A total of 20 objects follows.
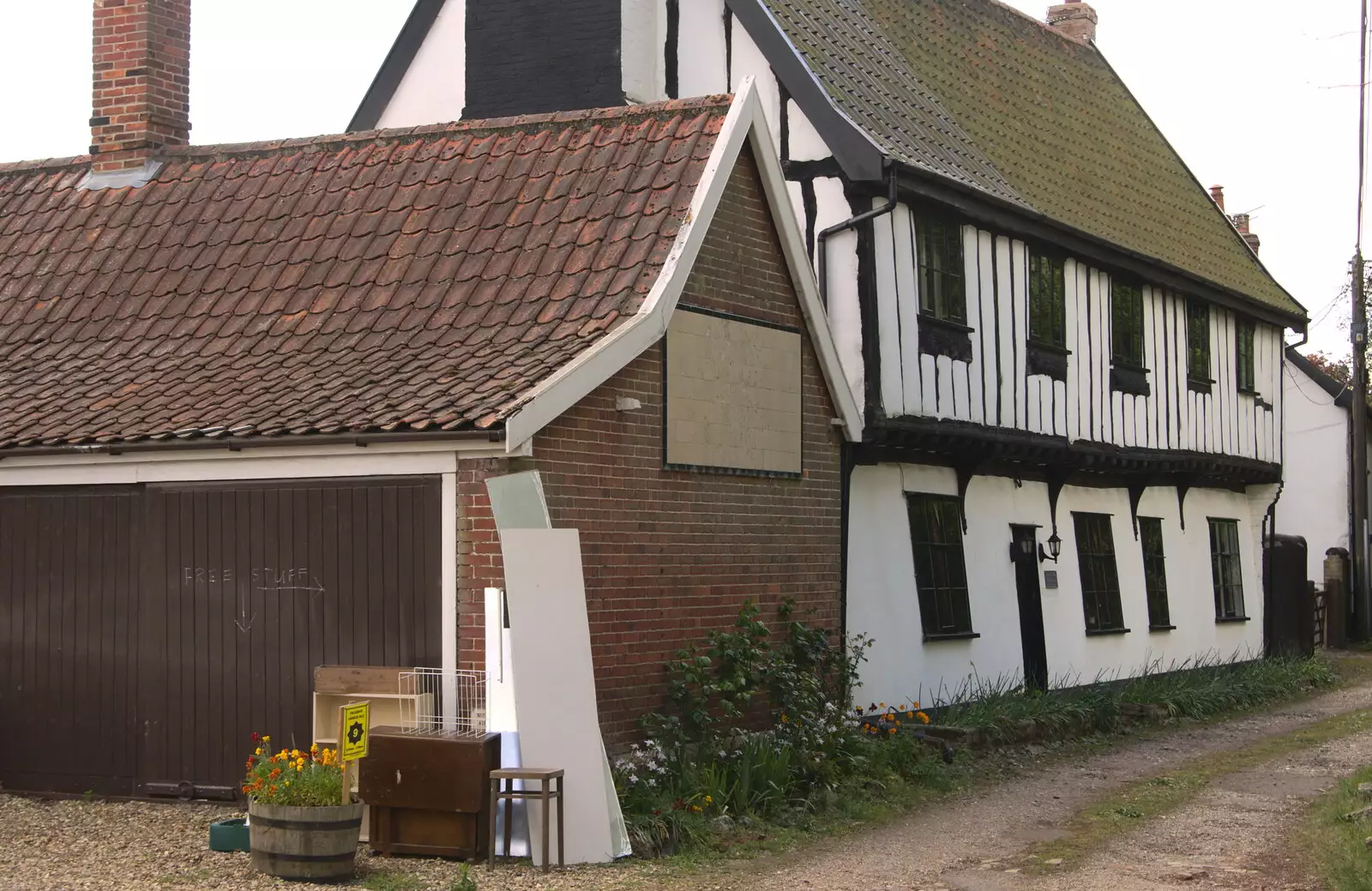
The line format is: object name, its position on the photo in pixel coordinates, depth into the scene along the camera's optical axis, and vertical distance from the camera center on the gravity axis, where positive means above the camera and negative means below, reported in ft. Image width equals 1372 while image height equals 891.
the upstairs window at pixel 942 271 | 51.13 +9.39
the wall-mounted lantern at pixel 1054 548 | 58.75 +0.99
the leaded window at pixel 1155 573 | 66.23 +0.07
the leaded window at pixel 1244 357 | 73.61 +9.40
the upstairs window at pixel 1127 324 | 63.26 +9.41
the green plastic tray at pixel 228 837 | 32.01 -4.54
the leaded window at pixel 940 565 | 51.62 +0.44
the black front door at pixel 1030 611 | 57.00 -1.15
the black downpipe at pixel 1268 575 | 76.54 -0.11
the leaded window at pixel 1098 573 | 61.41 +0.11
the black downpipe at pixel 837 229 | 47.24 +9.96
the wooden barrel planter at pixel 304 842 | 29.45 -4.31
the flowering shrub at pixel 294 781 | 29.86 -3.32
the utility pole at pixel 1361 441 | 84.28 +7.04
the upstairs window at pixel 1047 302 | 57.41 +9.38
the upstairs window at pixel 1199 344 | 68.85 +9.36
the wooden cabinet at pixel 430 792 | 31.30 -3.71
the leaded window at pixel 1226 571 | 72.38 +0.09
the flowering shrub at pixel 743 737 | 34.53 -3.48
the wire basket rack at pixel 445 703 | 33.37 -2.22
